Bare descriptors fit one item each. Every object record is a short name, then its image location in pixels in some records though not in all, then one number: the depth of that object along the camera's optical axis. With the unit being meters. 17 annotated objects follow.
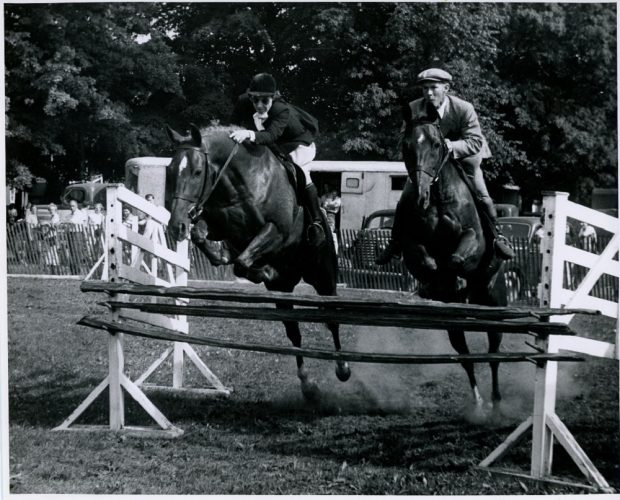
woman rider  12.62
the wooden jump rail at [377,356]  9.38
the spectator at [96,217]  38.25
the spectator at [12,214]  39.01
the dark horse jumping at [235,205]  11.12
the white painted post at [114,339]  11.50
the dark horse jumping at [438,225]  11.23
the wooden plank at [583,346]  9.58
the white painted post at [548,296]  9.34
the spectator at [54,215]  37.45
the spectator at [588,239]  30.31
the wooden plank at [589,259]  9.66
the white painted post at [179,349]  13.78
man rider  11.95
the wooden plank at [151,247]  11.91
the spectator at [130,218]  31.31
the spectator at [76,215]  38.96
